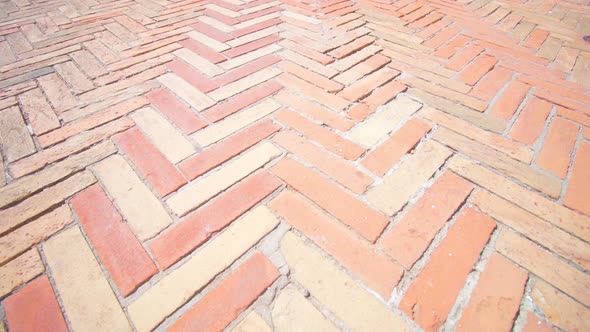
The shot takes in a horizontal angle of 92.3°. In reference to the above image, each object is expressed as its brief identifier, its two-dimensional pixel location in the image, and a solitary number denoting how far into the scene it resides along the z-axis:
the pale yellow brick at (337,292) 0.95
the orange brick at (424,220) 1.12
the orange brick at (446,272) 0.98
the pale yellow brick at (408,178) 1.27
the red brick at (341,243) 1.05
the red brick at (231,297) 0.94
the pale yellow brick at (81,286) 0.94
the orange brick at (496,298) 0.96
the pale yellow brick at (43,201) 1.18
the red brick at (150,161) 1.31
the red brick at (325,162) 1.33
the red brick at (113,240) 1.04
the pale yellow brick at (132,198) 1.17
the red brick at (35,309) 0.93
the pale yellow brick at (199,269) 0.96
